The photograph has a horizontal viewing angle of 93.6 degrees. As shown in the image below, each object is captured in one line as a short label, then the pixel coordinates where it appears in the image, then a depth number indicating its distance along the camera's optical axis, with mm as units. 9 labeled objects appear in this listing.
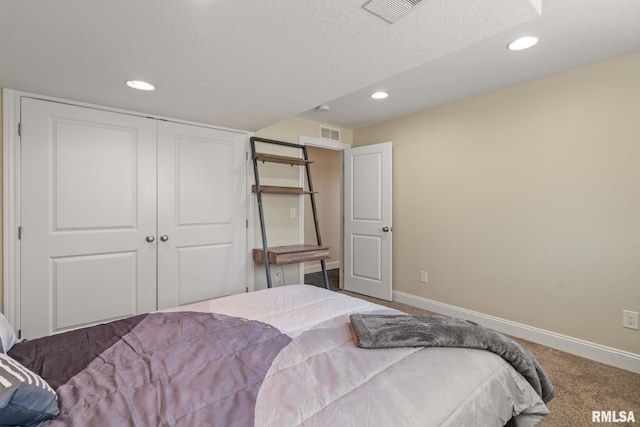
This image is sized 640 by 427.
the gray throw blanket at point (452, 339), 1176
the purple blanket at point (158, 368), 819
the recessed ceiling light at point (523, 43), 1951
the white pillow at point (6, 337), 1079
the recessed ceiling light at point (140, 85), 2012
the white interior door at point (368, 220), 3686
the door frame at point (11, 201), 2100
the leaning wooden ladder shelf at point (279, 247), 3070
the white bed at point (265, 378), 822
